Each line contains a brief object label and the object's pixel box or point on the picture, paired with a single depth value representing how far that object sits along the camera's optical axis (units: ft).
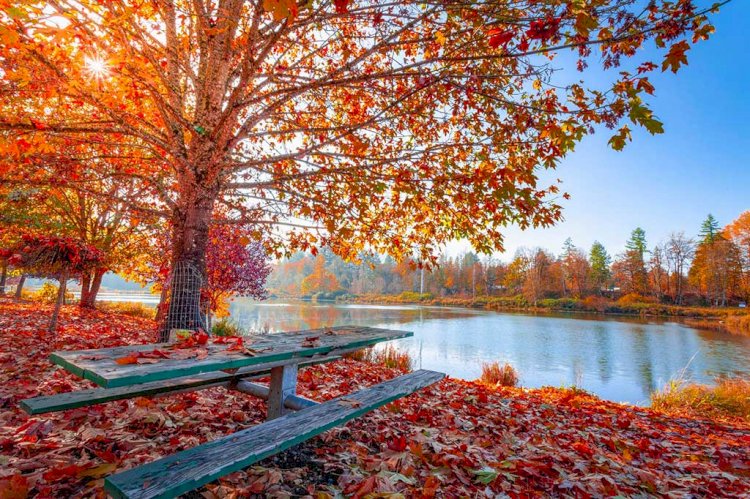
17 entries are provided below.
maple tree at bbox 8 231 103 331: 22.44
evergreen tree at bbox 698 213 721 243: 150.30
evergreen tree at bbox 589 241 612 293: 164.76
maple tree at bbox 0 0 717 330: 9.70
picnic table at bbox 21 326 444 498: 4.99
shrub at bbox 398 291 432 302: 185.61
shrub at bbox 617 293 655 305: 138.63
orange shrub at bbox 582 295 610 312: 128.67
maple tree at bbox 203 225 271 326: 31.24
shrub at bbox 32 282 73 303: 56.80
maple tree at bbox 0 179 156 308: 37.11
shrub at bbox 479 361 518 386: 25.85
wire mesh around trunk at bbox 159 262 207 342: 13.24
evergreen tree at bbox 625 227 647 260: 158.61
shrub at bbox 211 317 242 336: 29.40
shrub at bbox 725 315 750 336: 75.46
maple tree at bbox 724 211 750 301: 126.82
